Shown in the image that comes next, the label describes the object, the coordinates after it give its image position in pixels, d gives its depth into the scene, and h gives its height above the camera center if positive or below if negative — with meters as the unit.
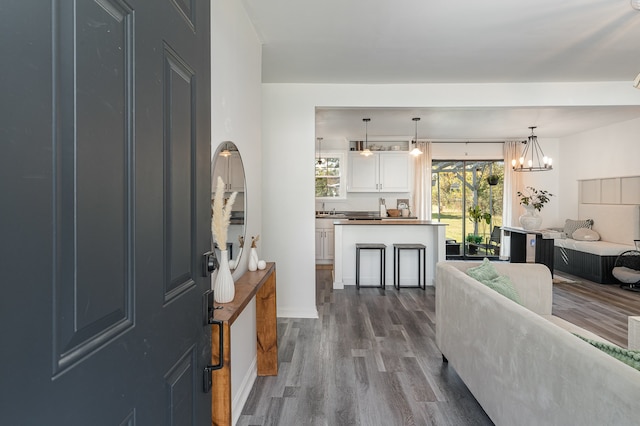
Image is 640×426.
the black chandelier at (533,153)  7.91 +1.20
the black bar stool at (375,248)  5.46 -0.70
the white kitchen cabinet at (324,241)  7.53 -0.68
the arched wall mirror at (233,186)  1.96 +0.13
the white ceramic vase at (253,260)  2.54 -0.37
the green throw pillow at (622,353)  1.22 -0.50
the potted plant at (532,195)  7.54 +0.28
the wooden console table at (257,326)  1.48 -0.70
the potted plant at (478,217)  8.45 -0.21
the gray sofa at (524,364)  1.13 -0.63
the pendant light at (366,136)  6.20 +1.45
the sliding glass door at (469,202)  8.46 +0.13
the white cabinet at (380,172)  7.95 +0.76
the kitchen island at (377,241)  5.69 -0.59
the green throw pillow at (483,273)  2.48 -0.44
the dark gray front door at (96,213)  0.46 -0.01
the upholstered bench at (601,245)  5.72 -0.59
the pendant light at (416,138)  6.04 +1.21
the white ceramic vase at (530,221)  6.15 -0.21
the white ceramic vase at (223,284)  1.79 -0.38
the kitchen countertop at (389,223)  5.61 -0.23
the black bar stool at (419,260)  5.45 -0.82
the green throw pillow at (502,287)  2.28 -0.50
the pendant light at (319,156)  7.94 +1.10
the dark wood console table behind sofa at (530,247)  5.83 -0.65
